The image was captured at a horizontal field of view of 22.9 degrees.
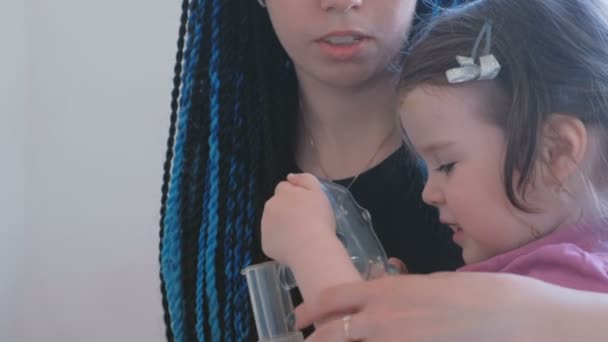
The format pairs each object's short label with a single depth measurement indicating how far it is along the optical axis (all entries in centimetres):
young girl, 111
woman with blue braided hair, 138
